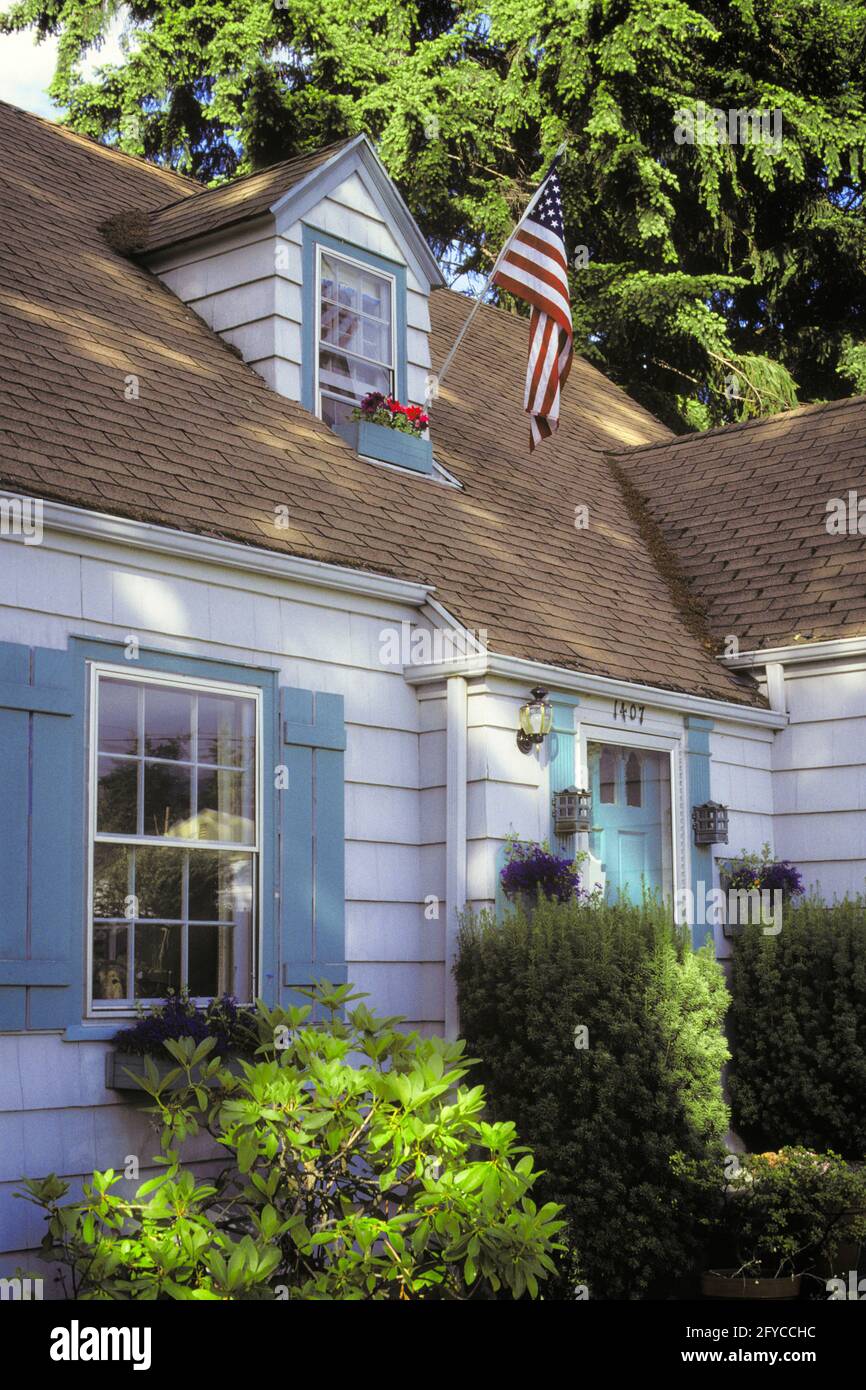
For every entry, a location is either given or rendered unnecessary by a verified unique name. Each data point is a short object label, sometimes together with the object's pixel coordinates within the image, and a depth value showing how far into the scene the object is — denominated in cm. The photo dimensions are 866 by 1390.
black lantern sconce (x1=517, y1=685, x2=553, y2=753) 801
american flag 995
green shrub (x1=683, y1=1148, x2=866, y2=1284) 723
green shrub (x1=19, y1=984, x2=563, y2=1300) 525
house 637
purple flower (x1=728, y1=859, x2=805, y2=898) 953
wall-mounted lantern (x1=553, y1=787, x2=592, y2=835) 816
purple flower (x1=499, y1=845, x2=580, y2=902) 780
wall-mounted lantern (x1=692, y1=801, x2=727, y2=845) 932
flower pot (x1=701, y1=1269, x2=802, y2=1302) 707
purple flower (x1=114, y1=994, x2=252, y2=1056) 625
